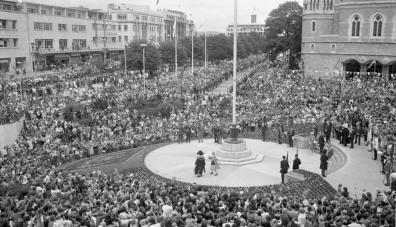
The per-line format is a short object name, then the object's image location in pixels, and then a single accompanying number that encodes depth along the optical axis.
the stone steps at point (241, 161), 24.28
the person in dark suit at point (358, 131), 26.99
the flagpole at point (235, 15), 23.58
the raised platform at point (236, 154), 24.45
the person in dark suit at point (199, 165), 21.70
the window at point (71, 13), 77.94
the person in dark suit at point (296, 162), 20.98
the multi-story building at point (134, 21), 103.77
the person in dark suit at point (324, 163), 20.70
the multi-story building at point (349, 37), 48.56
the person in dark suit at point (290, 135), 27.64
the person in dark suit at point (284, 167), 20.28
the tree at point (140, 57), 65.25
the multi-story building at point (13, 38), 56.72
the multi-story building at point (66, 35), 65.62
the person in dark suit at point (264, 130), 29.69
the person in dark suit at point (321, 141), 25.23
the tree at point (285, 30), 68.56
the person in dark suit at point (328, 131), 26.92
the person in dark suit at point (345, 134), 26.61
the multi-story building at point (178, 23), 132.75
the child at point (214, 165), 22.11
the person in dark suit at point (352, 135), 26.20
